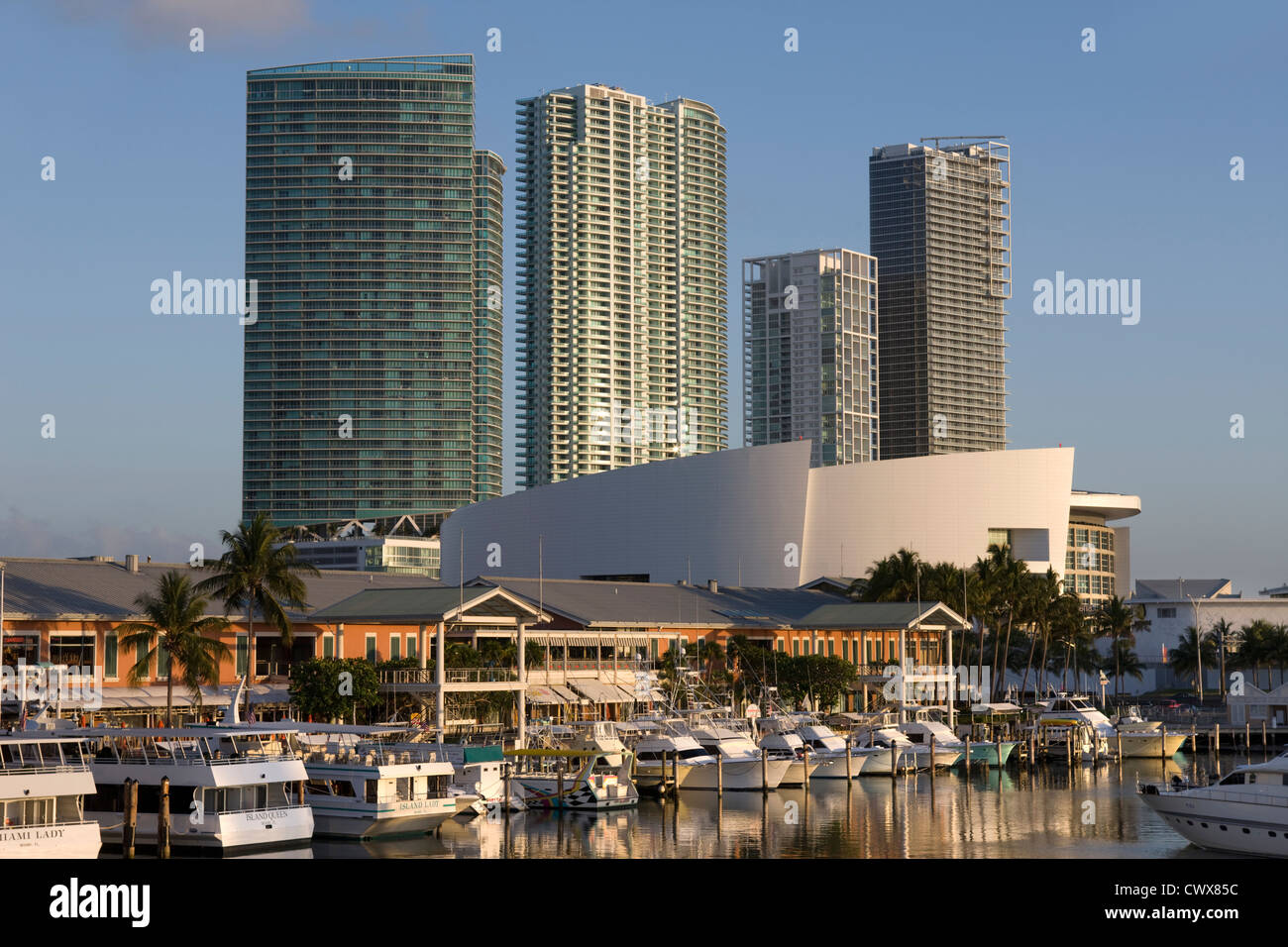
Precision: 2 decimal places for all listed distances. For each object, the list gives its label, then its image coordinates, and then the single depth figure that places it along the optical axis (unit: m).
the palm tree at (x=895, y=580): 122.25
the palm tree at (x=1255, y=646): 146.00
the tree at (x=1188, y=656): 160.00
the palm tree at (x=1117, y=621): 153.62
